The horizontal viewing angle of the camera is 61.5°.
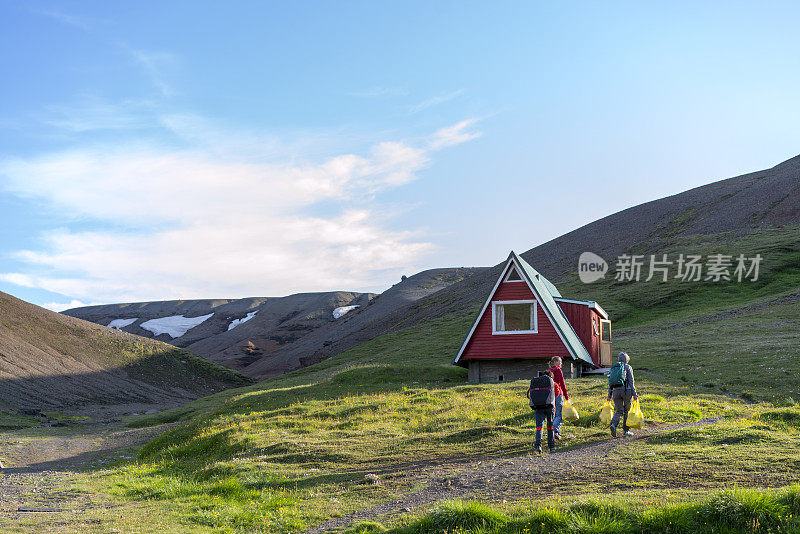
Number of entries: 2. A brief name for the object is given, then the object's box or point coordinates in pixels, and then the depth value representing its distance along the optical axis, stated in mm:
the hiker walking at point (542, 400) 20203
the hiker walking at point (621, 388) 21453
